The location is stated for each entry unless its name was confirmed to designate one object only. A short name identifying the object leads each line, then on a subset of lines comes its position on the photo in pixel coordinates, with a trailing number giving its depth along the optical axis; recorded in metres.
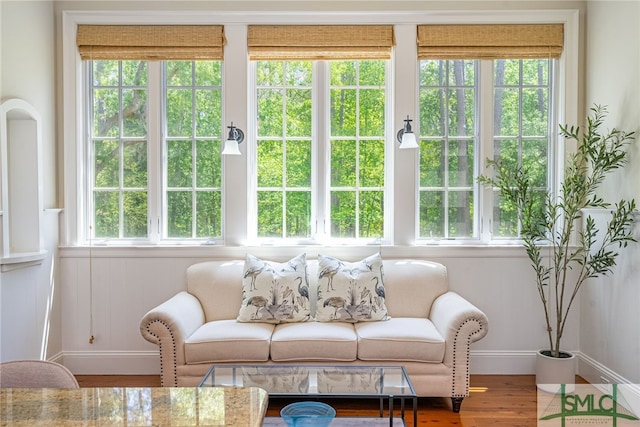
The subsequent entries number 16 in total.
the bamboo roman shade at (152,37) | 4.21
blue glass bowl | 2.39
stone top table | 1.15
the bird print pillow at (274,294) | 3.73
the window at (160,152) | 4.32
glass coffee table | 2.65
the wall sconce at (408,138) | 3.95
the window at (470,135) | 4.32
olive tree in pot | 3.62
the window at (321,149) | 4.32
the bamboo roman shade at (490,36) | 4.21
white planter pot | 3.73
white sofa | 3.36
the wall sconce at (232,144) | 3.98
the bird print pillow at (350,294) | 3.76
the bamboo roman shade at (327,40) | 4.20
